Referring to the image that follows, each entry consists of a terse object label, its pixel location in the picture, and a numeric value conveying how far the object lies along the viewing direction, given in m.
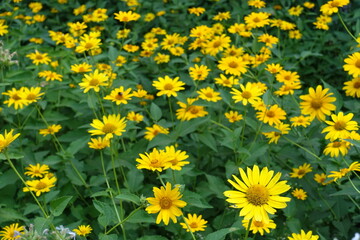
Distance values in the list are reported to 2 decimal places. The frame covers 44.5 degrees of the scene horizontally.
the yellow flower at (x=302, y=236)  1.61
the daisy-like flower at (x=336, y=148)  1.98
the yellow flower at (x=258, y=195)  1.34
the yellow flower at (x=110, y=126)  1.95
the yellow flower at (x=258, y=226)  1.79
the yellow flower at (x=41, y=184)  2.10
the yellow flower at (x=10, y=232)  1.88
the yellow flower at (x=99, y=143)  2.19
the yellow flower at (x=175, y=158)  1.67
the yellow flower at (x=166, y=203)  1.52
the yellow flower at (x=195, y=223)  1.95
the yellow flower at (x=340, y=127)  1.91
